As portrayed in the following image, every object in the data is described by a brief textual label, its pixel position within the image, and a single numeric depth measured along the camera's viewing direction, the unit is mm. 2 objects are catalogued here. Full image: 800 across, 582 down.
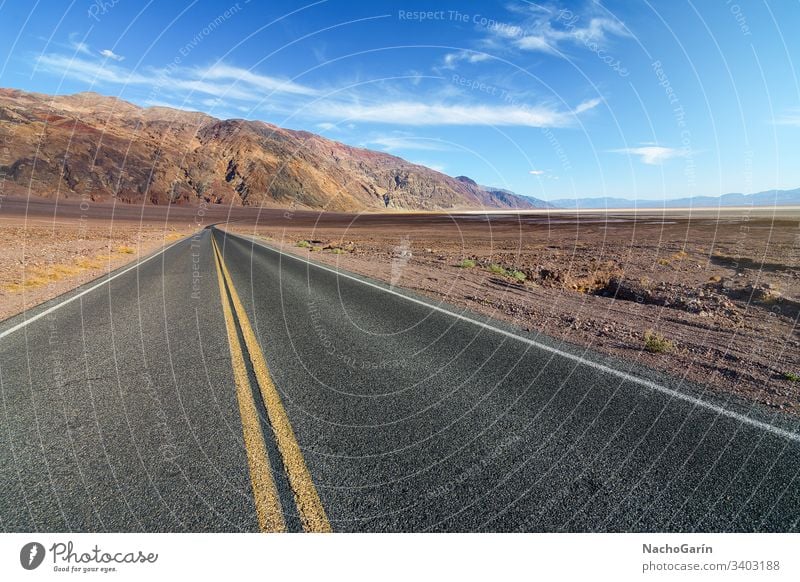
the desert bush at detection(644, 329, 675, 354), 5761
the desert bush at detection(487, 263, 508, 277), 14398
